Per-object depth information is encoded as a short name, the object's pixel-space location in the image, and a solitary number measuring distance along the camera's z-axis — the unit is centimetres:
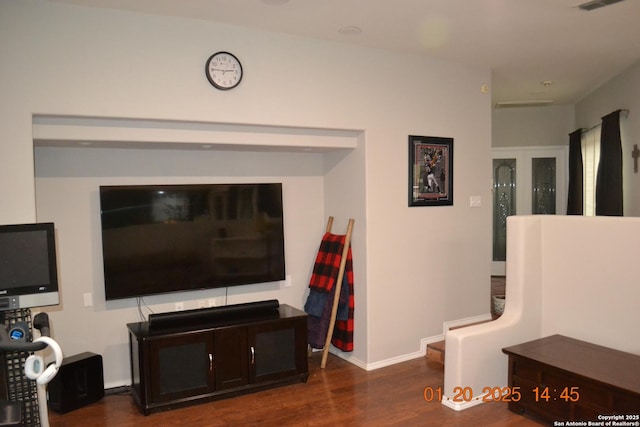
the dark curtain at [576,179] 671
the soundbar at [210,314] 374
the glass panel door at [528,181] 757
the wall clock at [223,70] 350
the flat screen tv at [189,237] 373
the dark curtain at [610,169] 525
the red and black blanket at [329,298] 442
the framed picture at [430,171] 450
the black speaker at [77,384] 348
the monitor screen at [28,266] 253
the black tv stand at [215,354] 353
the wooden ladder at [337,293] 436
